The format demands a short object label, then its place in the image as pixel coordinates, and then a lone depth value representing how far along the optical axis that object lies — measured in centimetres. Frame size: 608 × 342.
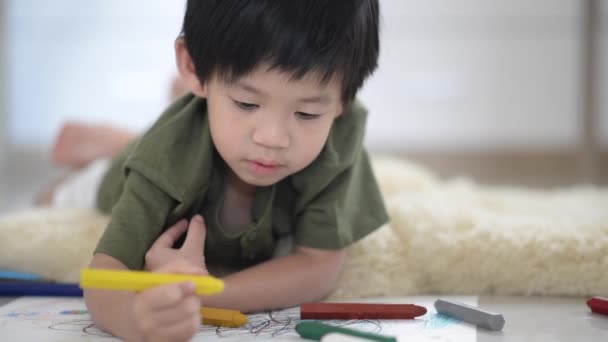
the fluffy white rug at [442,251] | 87
